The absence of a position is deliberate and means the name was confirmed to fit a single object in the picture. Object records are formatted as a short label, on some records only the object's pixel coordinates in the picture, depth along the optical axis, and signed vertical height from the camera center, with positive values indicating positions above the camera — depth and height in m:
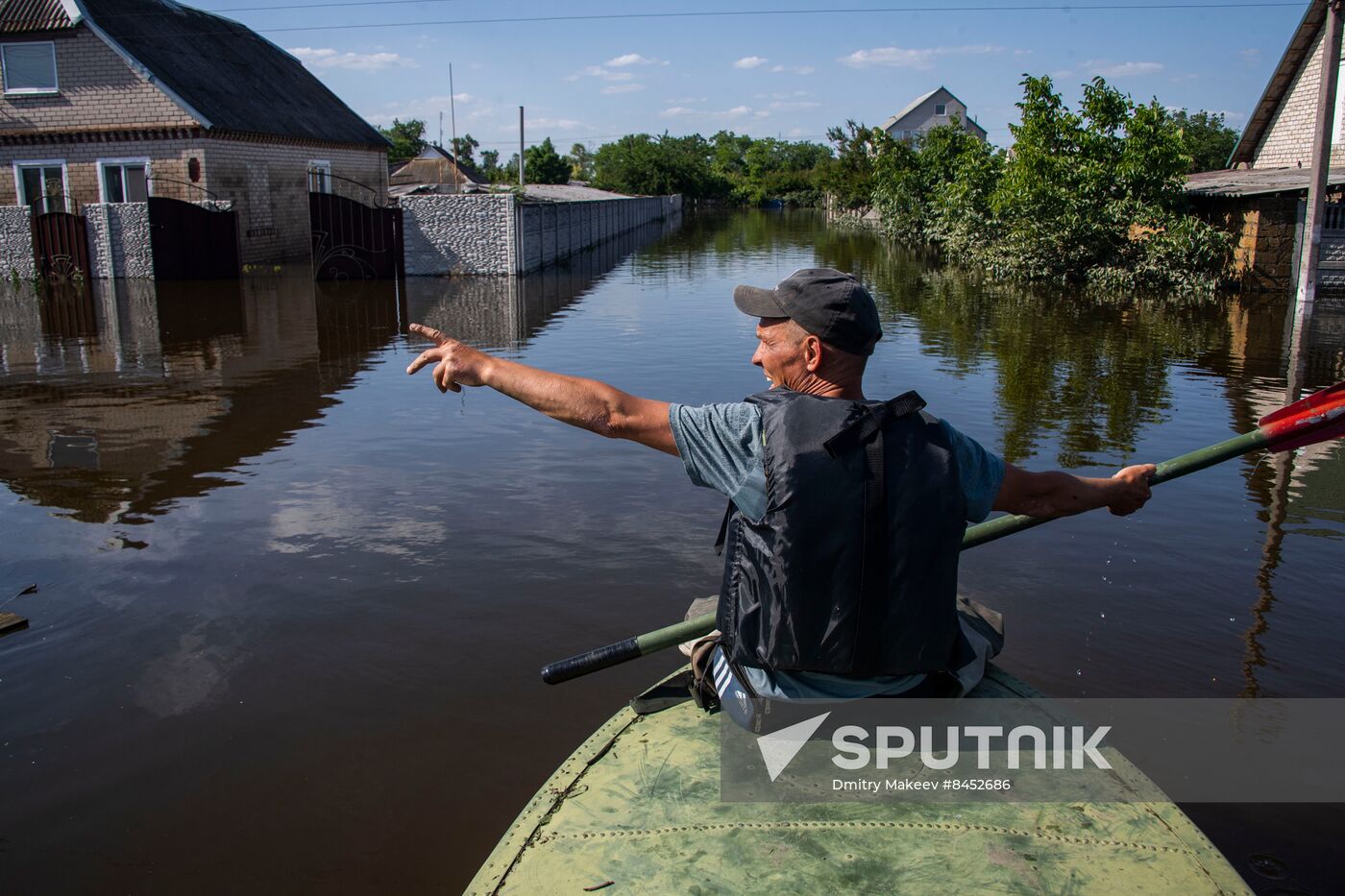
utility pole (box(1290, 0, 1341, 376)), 15.98 +1.01
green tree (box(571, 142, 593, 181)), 146.38 +11.52
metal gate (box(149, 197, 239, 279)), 23.17 -0.15
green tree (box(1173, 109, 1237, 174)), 64.38 +6.19
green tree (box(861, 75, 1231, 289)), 21.22 +0.70
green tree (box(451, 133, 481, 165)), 112.71 +10.00
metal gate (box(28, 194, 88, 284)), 22.86 -0.30
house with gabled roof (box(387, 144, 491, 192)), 50.16 +3.00
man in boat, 2.31 -0.59
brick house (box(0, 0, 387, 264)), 25.20 +2.84
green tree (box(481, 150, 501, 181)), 126.81 +9.28
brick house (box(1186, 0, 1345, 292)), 20.50 +1.28
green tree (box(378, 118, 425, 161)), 82.12 +8.74
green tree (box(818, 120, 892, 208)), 55.59 +3.71
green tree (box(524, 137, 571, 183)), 77.25 +5.19
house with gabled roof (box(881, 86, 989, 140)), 89.69 +10.34
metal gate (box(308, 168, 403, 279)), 23.66 -0.10
